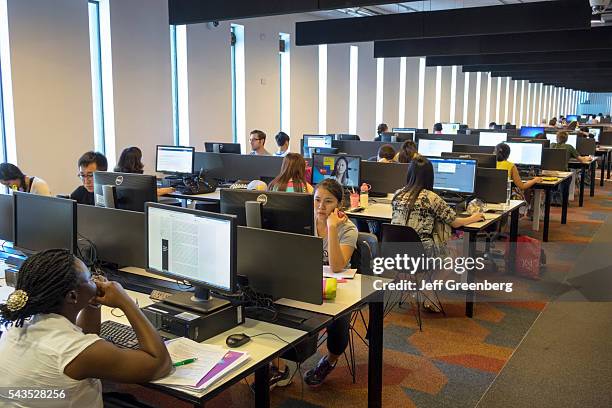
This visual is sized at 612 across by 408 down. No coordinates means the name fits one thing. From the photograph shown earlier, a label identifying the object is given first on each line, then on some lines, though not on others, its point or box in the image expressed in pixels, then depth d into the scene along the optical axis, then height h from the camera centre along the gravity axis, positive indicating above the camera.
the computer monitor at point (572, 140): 9.65 -0.18
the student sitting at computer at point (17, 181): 4.28 -0.40
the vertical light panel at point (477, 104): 20.27 +0.86
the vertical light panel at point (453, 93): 18.03 +1.10
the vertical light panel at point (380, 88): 13.52 +0.95
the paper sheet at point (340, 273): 2.88 -0.73
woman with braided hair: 1.60 -0.60
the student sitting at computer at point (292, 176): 3.99 -0.33
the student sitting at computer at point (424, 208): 4.14 -0.56
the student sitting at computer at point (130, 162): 5.25 -0.31
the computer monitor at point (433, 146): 8.11 -0.25
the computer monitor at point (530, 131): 10.63 -0.04
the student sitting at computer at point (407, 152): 6.01 -0.24
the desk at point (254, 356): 1.77 -0.79
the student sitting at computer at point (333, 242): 2.92 -0.58
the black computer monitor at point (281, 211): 2.57 -0.37
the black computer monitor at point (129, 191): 3.41 -0.37
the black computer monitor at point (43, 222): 2.70 -0.46
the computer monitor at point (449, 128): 12.85 +0.01
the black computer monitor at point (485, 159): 5.73 -0.30
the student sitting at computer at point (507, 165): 6.31 -0.39
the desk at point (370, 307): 2.53 -0.79
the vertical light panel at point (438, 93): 16.98 +1.03
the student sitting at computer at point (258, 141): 7.37 -0.17
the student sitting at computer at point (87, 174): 4.21 -0.34
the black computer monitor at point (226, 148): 7.08 -0.24
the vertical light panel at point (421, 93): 15.82 +0.98
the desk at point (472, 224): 4.30 -0.73
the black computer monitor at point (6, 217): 3.14 -0.49
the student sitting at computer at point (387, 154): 6.25 -0.27
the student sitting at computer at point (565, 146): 8.98 -0.26
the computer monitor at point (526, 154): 7.43 -0.32
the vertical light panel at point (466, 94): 19.17 +1.14
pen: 1.90 -0.77
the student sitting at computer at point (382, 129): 10.62 -0.01
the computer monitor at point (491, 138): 9.30 -0.15
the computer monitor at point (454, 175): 5.00 -0.40
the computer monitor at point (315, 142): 8.54 -0.20
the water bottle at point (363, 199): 5.11 -0.62
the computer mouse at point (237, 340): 2.10 -0.77
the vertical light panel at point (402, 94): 14.65 +0.87
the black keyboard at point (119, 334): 2.05 -0.75
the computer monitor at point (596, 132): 13.01 -0.07
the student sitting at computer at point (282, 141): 7.80 -0.17
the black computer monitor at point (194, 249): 2.10 -0.46
